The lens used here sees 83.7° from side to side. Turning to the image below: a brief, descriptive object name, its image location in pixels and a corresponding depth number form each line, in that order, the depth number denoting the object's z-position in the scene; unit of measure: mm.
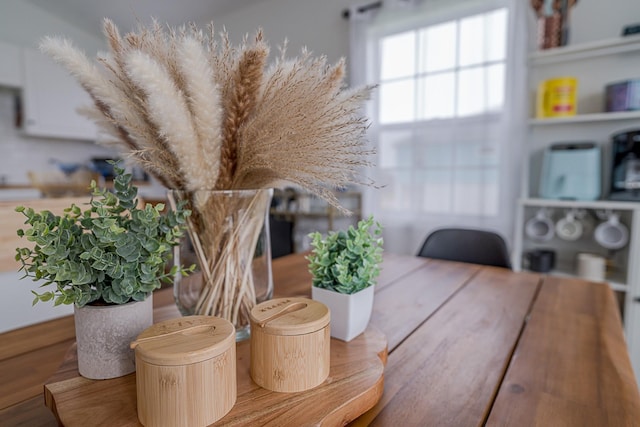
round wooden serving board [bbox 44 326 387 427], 389
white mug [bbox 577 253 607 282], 1805
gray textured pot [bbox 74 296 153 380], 437
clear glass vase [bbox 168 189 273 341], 549
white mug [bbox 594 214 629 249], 1800
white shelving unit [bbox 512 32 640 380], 1702
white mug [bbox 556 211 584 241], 1958
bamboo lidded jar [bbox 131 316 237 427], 352
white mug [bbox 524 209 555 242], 2018
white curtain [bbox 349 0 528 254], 2127
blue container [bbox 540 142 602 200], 1826
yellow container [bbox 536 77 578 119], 1880
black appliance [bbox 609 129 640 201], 1705
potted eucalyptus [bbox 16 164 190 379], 401
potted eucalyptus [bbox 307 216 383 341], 563
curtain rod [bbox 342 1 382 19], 2604
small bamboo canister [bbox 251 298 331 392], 425
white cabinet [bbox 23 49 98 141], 3475
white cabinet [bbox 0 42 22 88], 3283
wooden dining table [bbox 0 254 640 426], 469
